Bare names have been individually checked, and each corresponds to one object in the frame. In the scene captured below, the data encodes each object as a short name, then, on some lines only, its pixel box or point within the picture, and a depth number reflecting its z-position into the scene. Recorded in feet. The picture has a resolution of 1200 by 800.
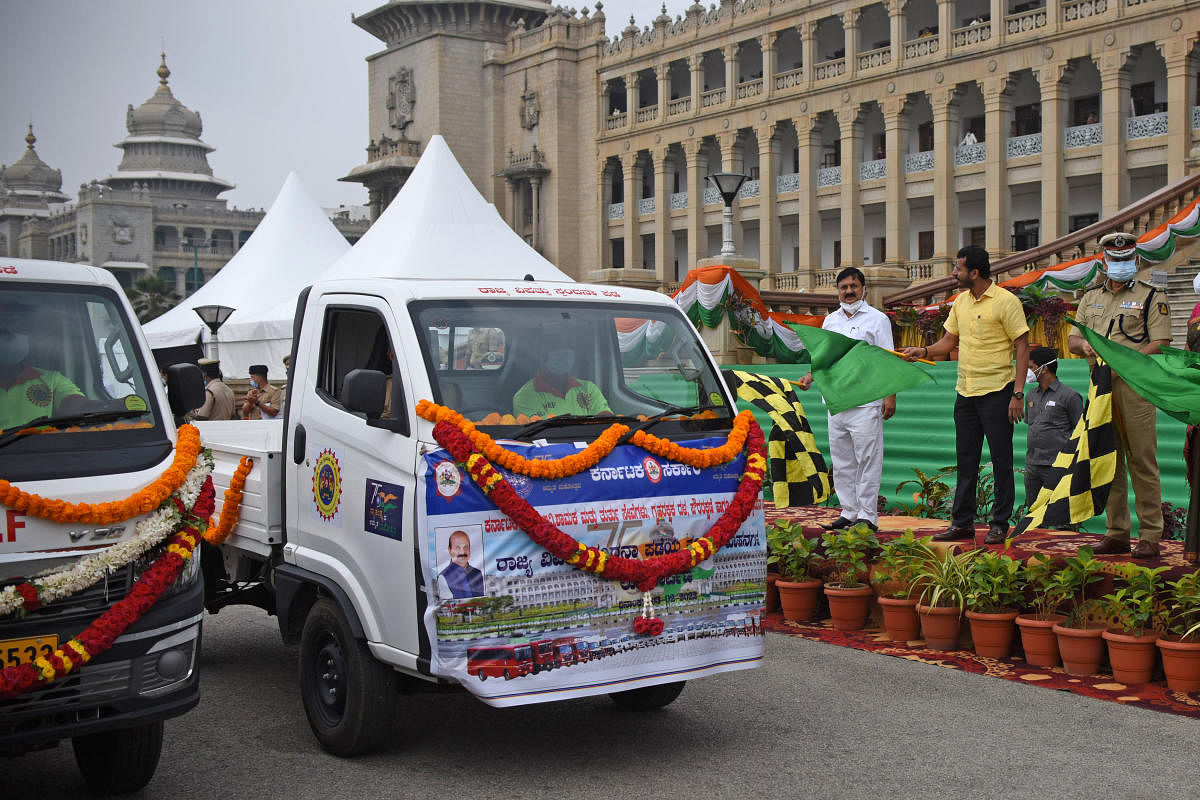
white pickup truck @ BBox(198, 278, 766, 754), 17.67
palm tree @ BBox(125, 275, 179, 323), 252.42
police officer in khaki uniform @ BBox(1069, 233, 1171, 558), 26.45
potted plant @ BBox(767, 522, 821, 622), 29.40
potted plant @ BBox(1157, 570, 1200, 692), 21.83
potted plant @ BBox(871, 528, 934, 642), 26.81
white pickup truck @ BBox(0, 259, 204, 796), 15.62
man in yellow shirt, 28.40
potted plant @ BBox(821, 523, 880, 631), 28.27
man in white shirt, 31.65
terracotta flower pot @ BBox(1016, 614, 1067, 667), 24.16
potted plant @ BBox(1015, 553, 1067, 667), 24.21
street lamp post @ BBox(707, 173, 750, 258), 67.21
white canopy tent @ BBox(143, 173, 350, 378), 80.43
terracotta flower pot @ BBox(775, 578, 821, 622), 29.32
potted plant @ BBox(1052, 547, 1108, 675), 23.45
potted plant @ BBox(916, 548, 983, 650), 25.95
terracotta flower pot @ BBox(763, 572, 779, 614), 30.50
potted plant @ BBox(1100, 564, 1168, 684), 22.56
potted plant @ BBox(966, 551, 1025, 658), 25.02
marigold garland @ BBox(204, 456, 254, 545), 23.70
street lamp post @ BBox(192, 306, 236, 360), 82.02
